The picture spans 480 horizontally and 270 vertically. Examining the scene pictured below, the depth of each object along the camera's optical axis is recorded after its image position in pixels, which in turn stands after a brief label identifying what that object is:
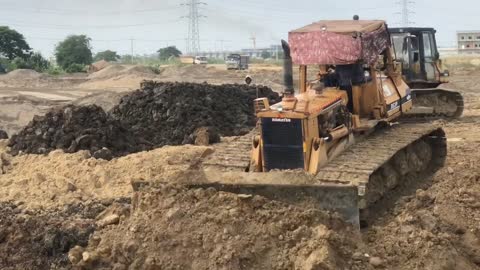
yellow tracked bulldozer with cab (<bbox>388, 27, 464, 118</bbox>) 16.83
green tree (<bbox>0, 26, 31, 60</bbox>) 57.69
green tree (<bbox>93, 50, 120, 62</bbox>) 92.69
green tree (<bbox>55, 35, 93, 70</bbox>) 66.38
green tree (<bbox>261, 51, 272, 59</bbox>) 121.25
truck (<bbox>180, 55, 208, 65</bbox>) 67.81
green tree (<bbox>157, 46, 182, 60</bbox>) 105.44
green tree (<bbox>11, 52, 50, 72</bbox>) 55.22
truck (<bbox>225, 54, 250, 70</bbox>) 53.52
